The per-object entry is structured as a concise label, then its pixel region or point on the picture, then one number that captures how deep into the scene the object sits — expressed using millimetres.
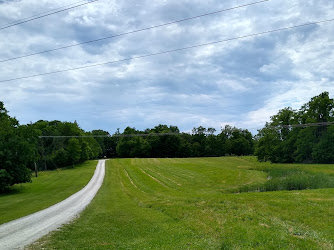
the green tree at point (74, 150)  82000
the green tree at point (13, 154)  34781
